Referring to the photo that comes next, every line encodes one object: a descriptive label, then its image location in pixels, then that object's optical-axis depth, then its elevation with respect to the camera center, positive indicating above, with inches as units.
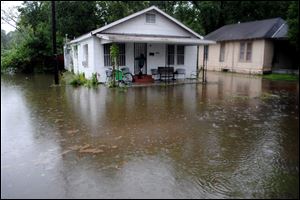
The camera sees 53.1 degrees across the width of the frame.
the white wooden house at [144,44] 641.0 +57.0
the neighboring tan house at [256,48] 871.7 +66.6
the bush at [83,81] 613.0 -25.5
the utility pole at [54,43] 572.3 +48.8
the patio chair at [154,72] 691.4 -6.5
